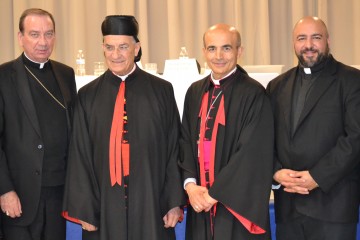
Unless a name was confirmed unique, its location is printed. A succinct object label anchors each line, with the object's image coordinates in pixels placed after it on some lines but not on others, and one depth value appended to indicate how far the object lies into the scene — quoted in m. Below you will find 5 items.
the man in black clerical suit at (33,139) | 3.38
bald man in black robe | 3.17
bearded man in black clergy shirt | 3.22
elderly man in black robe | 3.26
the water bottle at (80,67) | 6.26
